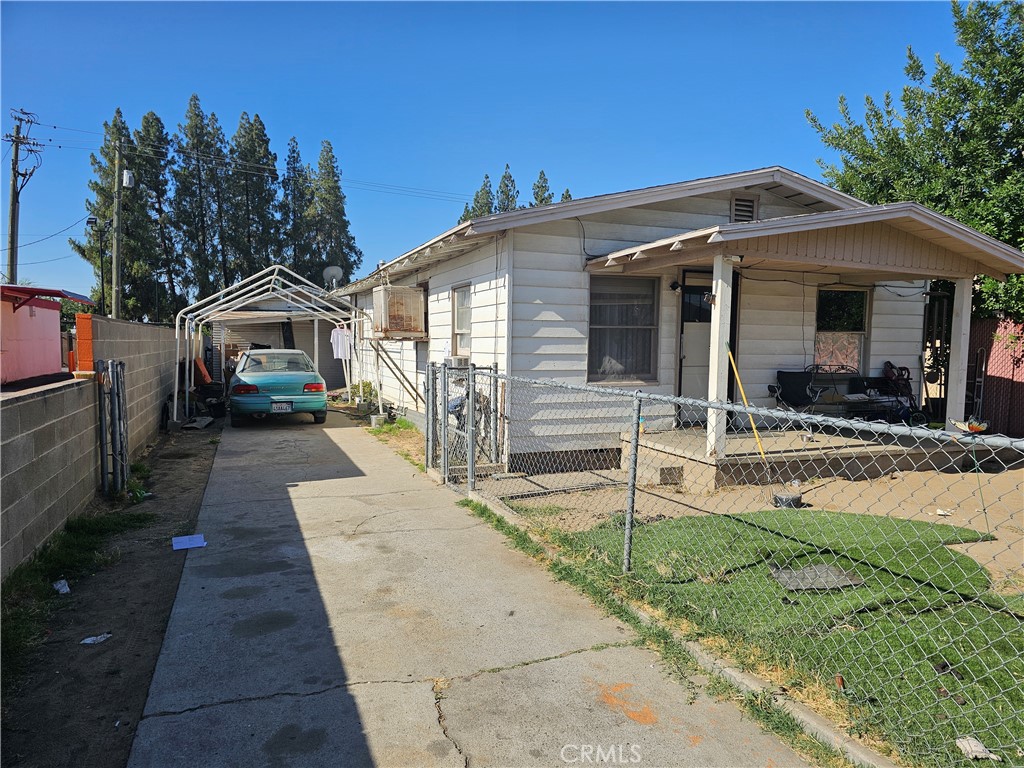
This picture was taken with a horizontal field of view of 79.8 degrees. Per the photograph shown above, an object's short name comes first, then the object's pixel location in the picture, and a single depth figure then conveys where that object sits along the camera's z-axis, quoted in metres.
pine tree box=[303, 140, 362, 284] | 41.41
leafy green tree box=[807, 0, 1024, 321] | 10.50
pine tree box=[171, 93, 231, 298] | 36.25
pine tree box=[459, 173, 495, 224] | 50.19
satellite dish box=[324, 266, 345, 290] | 21.50
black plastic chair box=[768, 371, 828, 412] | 8.94
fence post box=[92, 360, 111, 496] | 6.08
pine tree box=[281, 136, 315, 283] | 40.06
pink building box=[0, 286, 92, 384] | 5.73
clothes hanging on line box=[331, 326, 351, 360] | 15.34
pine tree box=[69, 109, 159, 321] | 31.83
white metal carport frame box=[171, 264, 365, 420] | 11.84
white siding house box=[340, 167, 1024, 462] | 7.04
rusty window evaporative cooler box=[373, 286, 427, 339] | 10.78
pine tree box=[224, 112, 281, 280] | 37.84
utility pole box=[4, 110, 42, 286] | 21.42
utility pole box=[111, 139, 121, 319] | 20.32
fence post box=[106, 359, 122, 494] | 6.12
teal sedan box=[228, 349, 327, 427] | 11.67
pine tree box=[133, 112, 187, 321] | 34.47
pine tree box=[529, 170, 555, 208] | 49.75
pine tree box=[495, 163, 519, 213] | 49.66
